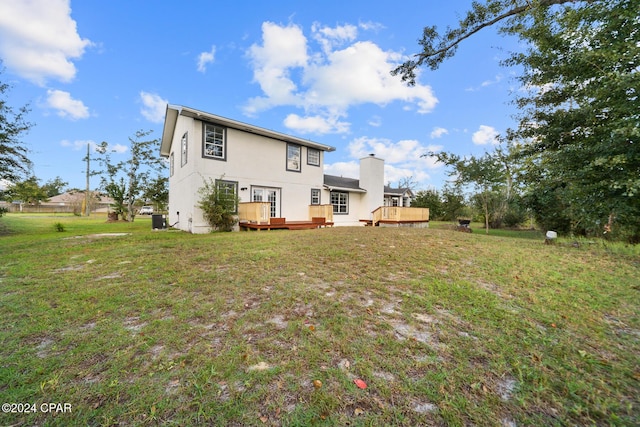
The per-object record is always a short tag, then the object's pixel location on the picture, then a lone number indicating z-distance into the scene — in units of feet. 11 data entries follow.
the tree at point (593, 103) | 16.74
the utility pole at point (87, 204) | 98.55
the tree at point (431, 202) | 87.71
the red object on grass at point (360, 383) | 5.97
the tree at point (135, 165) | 79.05
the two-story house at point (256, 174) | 36.94
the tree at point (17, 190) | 43.98
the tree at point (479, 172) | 51.55
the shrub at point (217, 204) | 35.94
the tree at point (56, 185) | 164.25
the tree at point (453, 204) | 79.25
